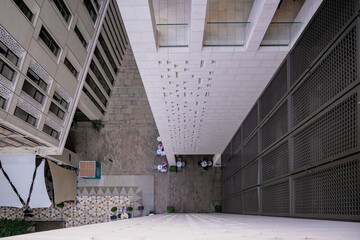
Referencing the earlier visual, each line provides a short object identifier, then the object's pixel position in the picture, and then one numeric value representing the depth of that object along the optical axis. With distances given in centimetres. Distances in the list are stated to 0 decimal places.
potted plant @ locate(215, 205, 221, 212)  1828
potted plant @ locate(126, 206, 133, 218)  1813
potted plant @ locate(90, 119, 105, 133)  1922
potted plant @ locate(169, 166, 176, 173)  1873
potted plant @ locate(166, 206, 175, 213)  1795
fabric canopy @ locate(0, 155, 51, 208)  1580
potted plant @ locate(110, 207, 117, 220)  1827
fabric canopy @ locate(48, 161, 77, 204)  1665
